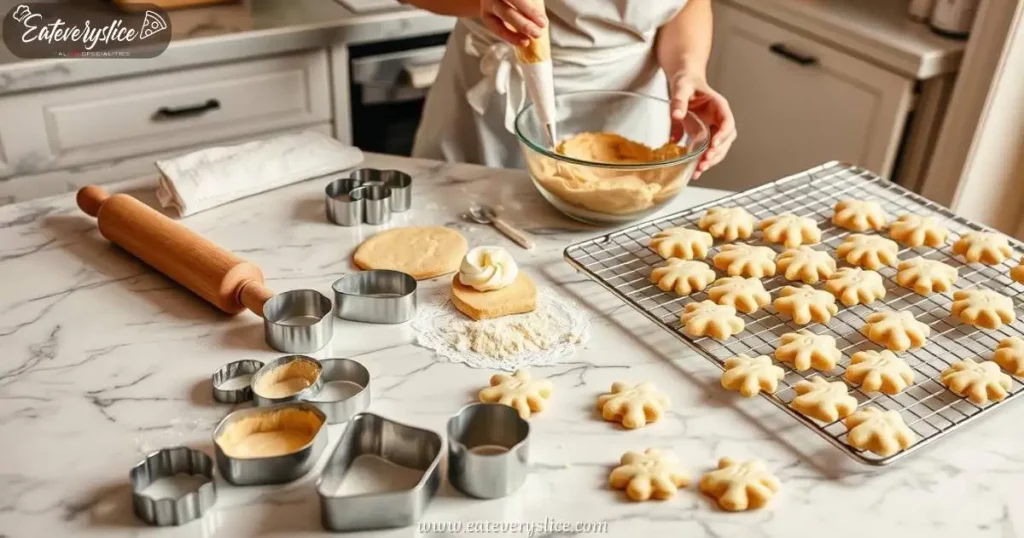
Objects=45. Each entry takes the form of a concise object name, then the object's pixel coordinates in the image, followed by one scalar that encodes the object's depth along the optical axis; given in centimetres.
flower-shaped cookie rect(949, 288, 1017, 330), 109
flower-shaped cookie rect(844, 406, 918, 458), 88
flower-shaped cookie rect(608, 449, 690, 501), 85
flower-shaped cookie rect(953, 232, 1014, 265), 121
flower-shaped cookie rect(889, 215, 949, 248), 126
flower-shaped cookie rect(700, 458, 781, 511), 85
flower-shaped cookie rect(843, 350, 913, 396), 97
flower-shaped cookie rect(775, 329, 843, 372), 101
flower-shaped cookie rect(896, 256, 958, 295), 115
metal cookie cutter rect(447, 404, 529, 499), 84
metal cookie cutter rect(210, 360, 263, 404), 95
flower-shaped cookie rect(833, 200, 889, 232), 129
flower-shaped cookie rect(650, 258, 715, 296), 114
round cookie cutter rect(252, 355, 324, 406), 94
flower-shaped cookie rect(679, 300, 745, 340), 105
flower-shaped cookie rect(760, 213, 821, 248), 125
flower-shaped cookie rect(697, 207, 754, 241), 126
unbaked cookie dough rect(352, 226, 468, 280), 118
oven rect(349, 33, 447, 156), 209
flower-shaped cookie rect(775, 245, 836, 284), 117
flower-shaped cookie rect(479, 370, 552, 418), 95
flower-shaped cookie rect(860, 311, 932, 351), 105
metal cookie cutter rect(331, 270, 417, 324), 108
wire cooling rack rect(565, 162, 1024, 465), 97
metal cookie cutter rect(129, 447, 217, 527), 80
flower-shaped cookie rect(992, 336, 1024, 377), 102
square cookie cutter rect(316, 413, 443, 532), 80
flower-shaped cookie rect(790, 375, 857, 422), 93
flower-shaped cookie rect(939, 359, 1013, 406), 97
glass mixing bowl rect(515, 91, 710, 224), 125
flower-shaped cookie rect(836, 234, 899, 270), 120
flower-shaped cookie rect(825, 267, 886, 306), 113
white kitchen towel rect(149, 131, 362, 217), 129
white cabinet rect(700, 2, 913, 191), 198
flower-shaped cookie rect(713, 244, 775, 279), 118
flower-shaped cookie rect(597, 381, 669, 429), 94
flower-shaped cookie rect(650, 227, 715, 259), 121
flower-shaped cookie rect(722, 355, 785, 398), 97
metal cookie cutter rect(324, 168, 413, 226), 128
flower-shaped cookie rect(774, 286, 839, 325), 109
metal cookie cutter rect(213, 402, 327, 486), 85
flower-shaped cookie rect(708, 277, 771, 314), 111
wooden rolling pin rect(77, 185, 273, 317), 108
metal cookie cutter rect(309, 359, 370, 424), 93
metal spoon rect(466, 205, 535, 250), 126
